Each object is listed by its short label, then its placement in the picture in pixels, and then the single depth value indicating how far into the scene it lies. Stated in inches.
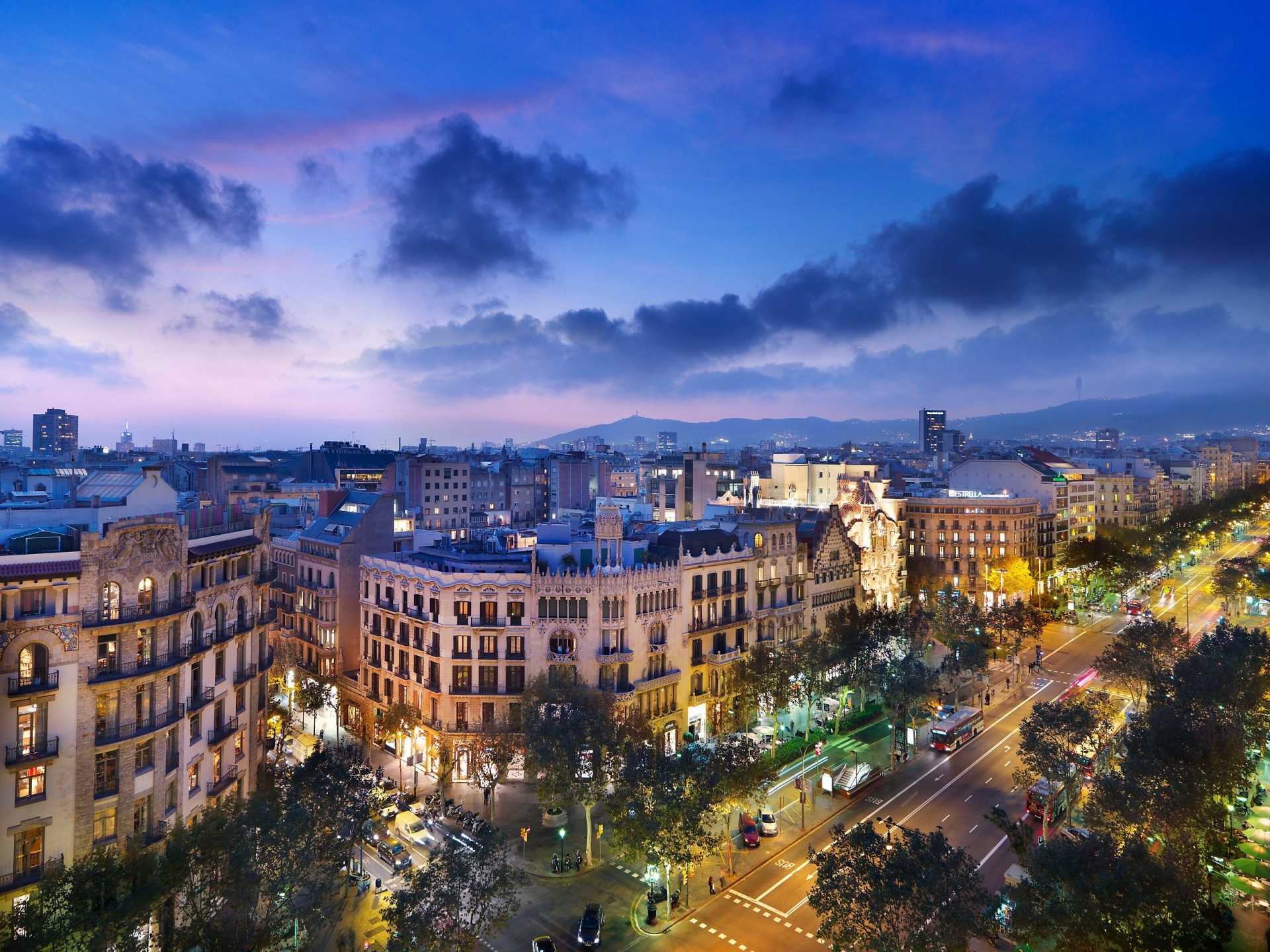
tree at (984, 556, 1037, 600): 5024.6
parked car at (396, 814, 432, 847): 2292.1
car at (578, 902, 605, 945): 1724.9
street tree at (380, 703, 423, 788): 2807.6
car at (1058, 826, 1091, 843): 1565.1
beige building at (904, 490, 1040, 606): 5270.7
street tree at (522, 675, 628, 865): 2082.9
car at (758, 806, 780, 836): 2292.1
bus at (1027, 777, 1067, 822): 2221.9
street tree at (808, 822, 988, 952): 1314.0
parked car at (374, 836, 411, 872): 2130.9
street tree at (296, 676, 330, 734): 3006.9
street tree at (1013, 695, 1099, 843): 2090.3
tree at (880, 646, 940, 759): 2859.3
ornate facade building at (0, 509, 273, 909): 1494.8
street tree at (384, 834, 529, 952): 1368.1
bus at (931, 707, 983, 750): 2979.8
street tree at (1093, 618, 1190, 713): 2819.9
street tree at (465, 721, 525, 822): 2376.1
